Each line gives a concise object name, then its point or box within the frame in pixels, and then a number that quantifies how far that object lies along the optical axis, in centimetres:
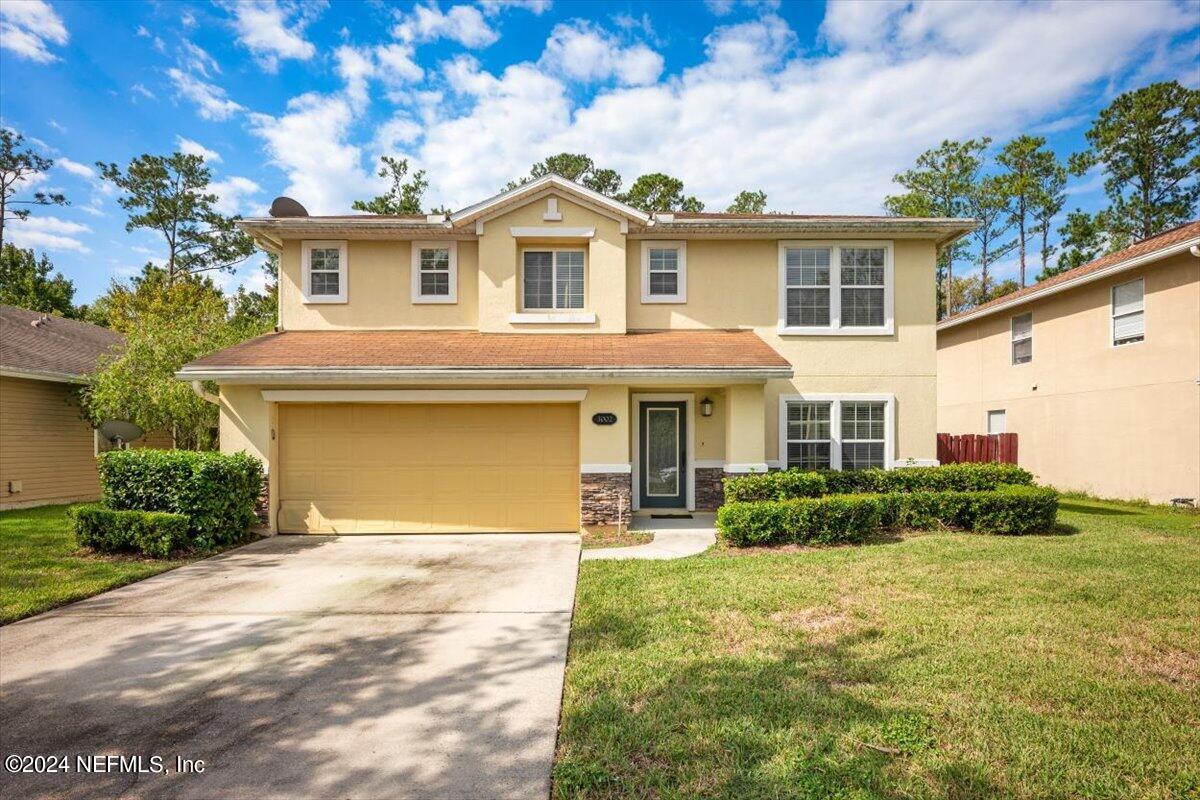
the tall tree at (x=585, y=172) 2917
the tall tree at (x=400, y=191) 2788
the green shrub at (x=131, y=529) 788
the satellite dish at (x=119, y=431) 1126
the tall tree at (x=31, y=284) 2684
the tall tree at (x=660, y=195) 2744
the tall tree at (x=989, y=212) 2827
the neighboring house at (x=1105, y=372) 1141
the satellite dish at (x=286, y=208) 1183
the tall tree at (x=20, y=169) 2714
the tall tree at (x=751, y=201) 2986
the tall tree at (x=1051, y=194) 2761
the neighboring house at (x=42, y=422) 1230
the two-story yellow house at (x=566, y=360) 955
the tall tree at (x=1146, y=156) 2272
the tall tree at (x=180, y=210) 2809
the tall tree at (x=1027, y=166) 2703
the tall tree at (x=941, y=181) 2822
